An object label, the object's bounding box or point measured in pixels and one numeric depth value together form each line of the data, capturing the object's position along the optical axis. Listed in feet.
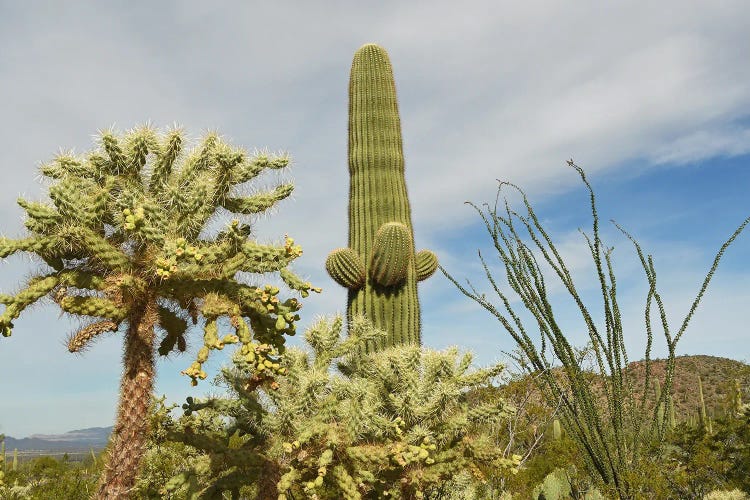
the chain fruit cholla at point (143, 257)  14.78
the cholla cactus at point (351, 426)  17.60
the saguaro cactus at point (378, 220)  35.14
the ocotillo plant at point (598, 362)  20.06
